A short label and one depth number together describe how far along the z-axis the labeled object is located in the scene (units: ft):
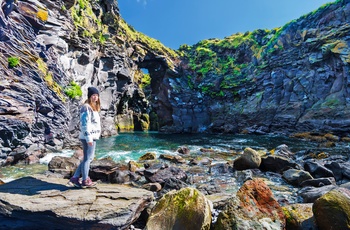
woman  17.76
